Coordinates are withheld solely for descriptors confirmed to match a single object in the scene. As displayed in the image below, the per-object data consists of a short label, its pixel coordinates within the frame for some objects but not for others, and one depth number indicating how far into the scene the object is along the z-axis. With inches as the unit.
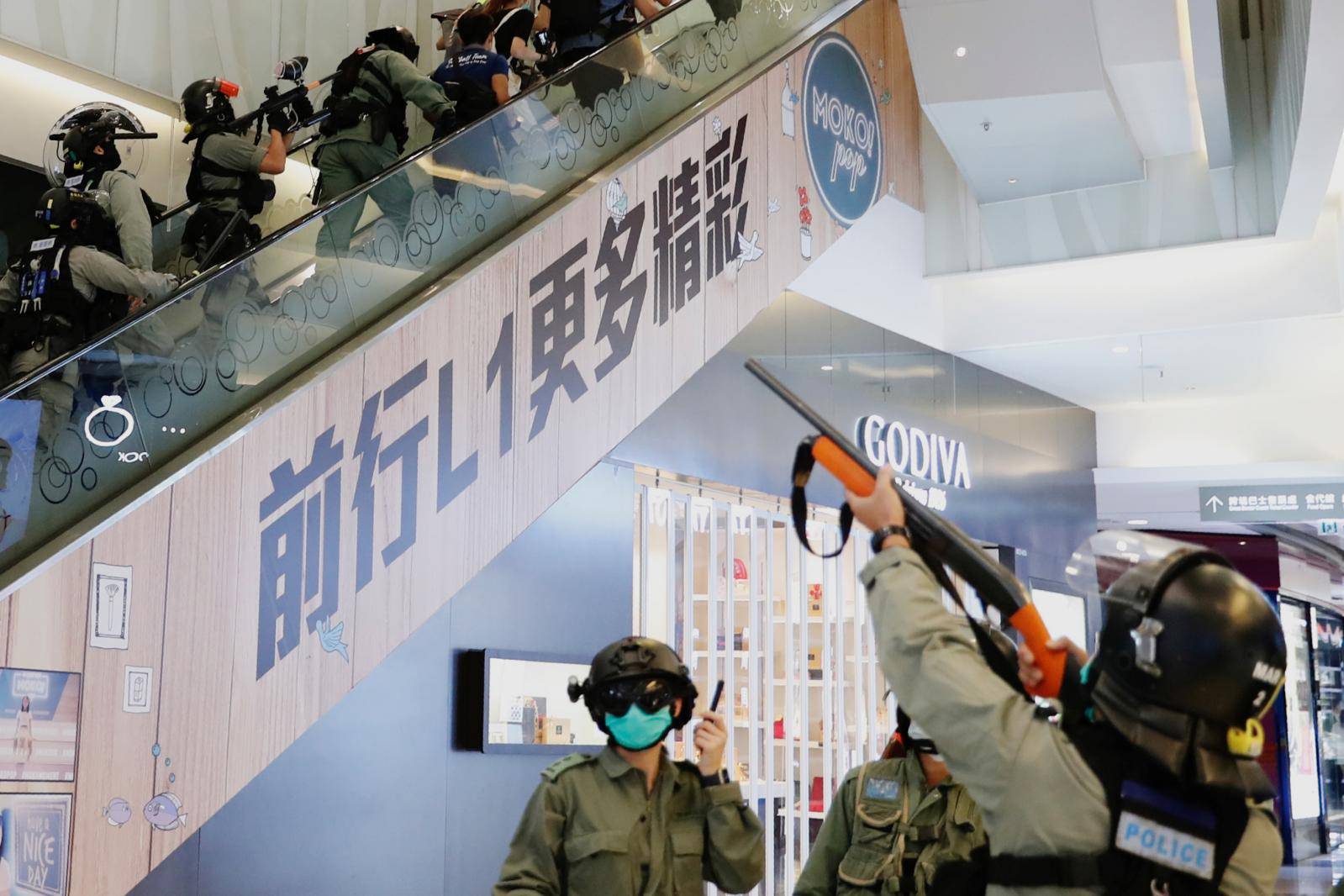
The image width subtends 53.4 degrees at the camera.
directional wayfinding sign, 496.4
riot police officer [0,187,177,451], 181.0
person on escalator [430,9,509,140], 242.4
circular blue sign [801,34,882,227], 298.5
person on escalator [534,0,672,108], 261.4
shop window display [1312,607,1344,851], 711.1
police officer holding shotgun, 68.8
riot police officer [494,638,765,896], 124.2
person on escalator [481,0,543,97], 266.2
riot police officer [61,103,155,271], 187.9
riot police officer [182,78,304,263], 222.7
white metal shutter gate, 335.9
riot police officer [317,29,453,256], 230.7
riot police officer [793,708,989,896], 122.7
